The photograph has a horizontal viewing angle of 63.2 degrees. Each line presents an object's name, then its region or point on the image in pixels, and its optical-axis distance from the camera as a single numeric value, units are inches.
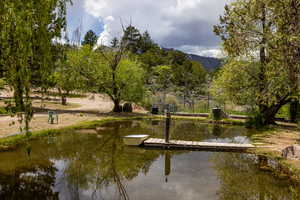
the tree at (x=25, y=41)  168.9
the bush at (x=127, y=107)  985.5
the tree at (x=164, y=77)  1641.2
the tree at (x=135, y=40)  2682.1
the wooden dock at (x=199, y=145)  436.5
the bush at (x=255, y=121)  684.1
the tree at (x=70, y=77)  900.6
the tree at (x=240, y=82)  706.2
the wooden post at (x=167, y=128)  450.2
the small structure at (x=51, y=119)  604.4
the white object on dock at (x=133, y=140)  443.2
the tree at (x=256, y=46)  575.2
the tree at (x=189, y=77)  1797.2
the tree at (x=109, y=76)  906.7
